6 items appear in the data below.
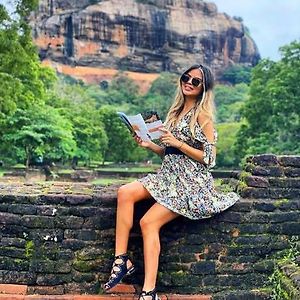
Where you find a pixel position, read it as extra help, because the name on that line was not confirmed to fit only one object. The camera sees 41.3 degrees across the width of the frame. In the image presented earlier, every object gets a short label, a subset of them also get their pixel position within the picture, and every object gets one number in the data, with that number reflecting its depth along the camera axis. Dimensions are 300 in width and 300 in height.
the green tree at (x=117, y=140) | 29.46
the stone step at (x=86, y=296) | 2.87
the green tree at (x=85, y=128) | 26.50
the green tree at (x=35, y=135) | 18.98
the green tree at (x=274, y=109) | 18.24
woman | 2.75
